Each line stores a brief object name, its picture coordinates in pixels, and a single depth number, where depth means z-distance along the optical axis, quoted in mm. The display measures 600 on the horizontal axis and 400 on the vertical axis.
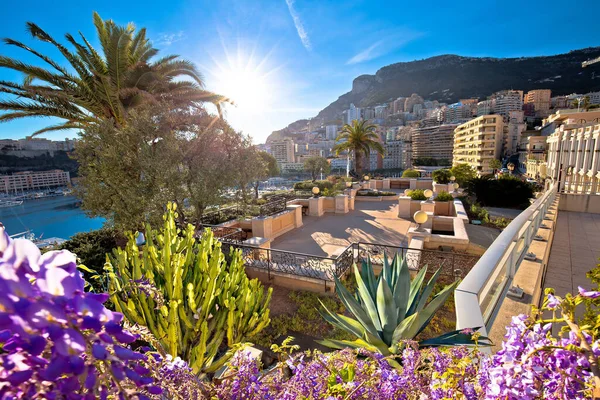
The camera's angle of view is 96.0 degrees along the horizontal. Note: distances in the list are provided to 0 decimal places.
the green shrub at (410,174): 25016
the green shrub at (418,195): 13359
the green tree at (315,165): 33625
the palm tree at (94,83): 7738
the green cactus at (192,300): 2943
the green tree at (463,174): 18575
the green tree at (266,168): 9166
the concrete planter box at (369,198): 17562
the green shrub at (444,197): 12734
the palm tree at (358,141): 24094
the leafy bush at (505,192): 14914
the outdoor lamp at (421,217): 8703
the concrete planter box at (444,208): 12492
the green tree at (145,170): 6578
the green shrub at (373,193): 18094
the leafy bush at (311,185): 19169
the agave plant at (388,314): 2678
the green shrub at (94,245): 6605
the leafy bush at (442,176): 20172
